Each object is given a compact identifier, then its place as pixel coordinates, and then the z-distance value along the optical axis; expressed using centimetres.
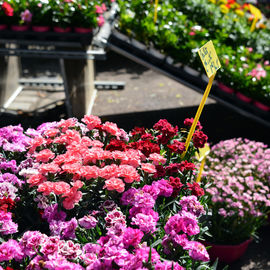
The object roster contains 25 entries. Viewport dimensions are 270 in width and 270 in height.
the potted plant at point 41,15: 415
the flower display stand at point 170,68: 430
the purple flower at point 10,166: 204
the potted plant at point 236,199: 272
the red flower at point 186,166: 195
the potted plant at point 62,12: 416
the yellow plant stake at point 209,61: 188
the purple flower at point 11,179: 192
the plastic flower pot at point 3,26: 421
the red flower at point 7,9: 409
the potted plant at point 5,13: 410
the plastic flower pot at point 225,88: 423
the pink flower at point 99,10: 430
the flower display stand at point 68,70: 425
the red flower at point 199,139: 209
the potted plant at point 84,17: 419
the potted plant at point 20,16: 416
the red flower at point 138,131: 228
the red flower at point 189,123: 225
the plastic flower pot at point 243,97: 420
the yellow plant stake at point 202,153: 249
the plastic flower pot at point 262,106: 414
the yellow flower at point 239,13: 579
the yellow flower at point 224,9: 566
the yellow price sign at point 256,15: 508
